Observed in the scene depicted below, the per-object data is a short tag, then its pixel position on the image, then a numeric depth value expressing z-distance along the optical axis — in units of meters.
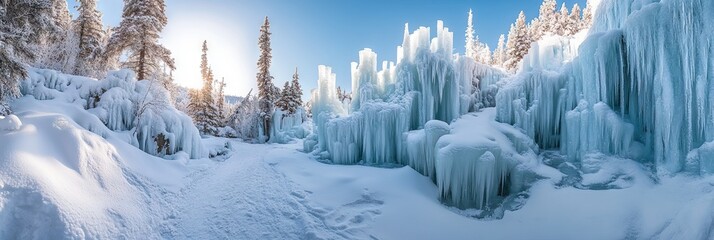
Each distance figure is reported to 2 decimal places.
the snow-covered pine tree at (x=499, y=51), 61.58
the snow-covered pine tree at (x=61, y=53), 18.88
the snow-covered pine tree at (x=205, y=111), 34.12
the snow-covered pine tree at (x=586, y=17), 40.09
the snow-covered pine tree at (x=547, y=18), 43.08
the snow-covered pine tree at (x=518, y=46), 32.66
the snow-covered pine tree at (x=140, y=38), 19.17
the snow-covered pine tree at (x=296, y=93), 35.13
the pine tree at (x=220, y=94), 48.42
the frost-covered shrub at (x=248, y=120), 34.78
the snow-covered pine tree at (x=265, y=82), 33.38
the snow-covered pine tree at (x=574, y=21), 40.92
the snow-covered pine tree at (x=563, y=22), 41.20
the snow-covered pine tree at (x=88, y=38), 21.41
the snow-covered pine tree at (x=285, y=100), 34.59
